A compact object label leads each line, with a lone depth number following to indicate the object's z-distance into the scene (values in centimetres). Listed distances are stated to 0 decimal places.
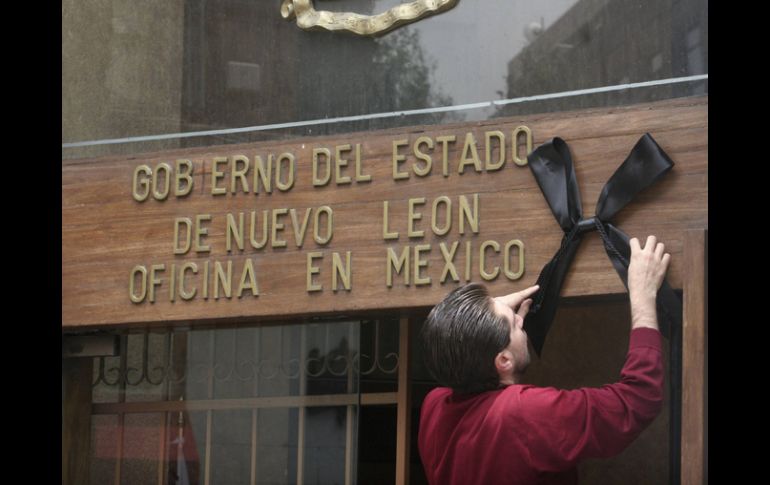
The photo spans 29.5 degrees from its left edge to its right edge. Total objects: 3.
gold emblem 518
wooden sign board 472
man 450
